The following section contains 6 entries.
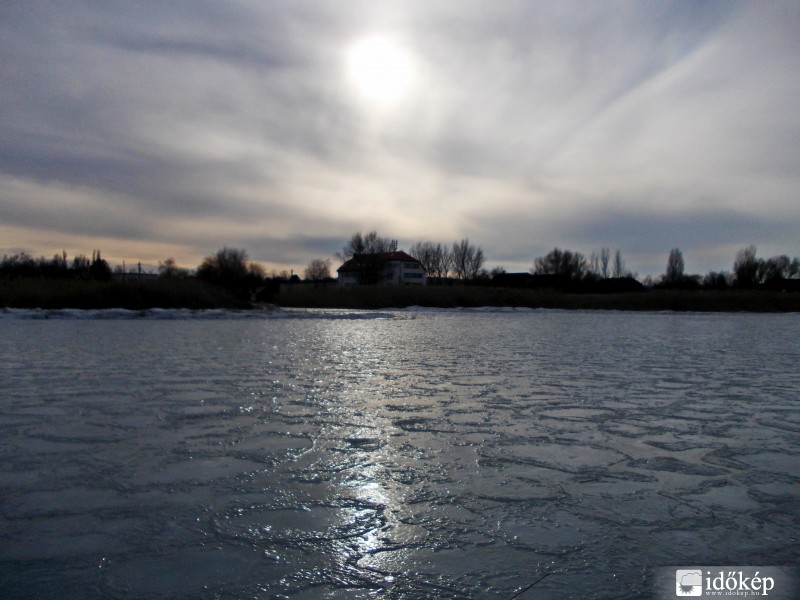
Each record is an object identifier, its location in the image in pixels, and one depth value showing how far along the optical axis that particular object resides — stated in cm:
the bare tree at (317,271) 7831
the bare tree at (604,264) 7410
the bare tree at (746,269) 6038
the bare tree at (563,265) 6550
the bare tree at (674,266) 6579
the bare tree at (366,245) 5935
